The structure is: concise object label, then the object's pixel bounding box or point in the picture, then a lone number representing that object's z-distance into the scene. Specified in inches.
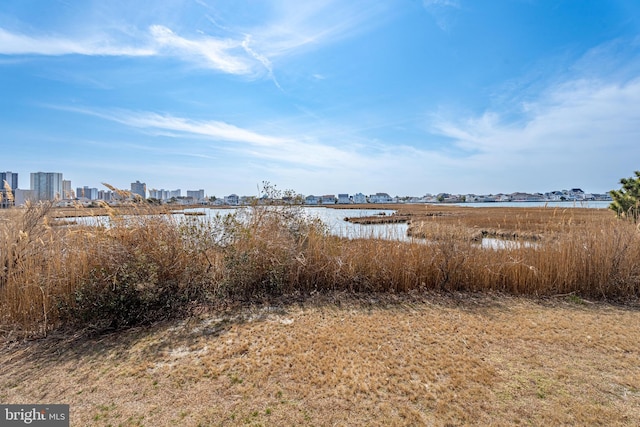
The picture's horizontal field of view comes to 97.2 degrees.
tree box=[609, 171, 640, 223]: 254.1
